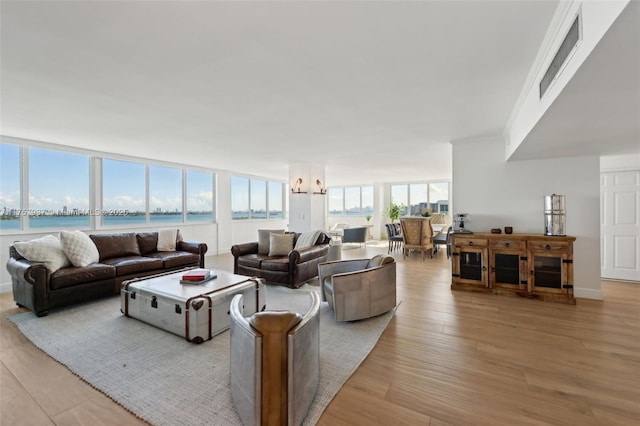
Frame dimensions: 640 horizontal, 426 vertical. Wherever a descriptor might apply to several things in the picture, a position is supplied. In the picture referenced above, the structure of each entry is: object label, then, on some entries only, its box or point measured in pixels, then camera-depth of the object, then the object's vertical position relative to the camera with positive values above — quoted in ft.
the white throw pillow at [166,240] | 17.09 -1.70
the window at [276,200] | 33.01 +1.62
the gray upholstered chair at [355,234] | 28.17 -2.29
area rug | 5.66 -4.05
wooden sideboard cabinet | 11.89 -2.53
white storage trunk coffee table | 8.41 -3.05
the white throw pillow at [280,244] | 16.17 -1.91
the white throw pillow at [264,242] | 16.94 -1.84
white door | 14.83 -0.78
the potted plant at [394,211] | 33.96 +0.17
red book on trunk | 10.53 -2.49
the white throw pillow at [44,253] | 10.98 -1.61
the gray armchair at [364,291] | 9.70 -2.95
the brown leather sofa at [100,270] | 10.29 -2.59
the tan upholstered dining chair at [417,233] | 22.56 -1.79
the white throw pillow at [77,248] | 11.94 -1.56
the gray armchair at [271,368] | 4.70 -2.84
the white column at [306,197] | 21.17 +1.36
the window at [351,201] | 38.65 +1.77
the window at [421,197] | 33.99 +2.03
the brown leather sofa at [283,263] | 14.08 -2.78
